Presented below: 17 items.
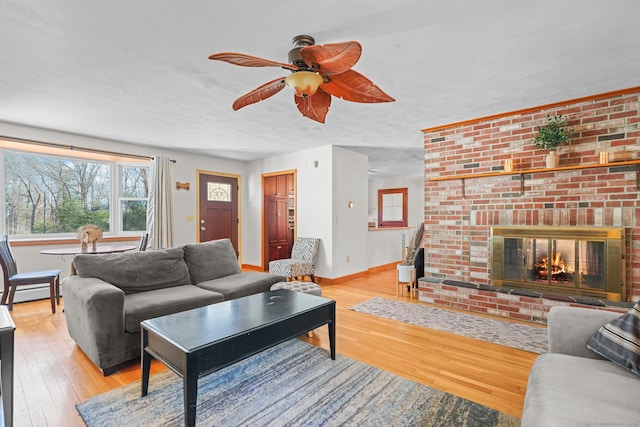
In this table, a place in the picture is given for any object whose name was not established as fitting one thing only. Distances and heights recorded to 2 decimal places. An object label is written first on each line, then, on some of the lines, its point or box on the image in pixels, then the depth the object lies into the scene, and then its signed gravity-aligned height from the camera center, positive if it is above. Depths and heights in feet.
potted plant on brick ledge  10.19 +2.50
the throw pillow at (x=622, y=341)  4.39 -2.01
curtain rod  12.79 +3.04
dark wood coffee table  5.11 -2.35
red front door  19.54 +0.23
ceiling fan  5.13 +2.62
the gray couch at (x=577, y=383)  3.50 -2.36
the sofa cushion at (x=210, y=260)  10.93 -1.84
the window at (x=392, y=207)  28.58 +0.32
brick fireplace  9.64 +0.92
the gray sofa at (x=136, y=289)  7.19 -2.40
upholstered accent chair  15.64 -2.72
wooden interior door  20.27 -0.46
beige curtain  16.61 +0.31
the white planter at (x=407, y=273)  14.38 -2.98
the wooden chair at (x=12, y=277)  11.19 -2.44
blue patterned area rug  5.55 -3.83
